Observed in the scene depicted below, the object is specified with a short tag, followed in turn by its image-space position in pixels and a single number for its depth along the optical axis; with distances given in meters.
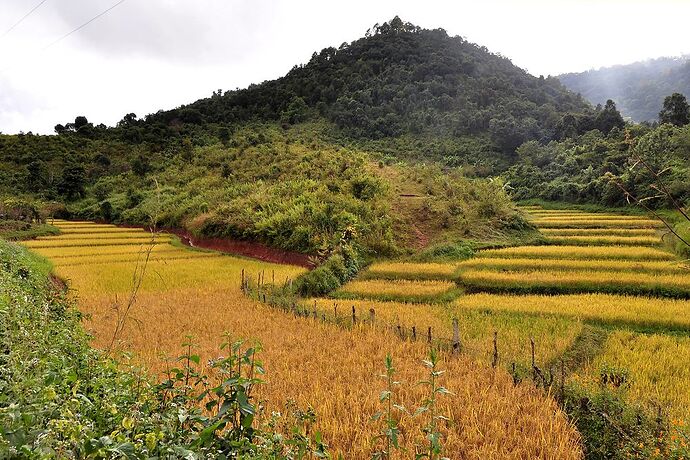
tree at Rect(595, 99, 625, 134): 45.41
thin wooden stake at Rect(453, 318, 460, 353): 7.68
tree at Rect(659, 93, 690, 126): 39.53
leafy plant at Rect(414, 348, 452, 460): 2.82
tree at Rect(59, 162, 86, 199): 39.84
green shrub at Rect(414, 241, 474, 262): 19.28
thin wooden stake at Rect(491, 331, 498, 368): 6.98
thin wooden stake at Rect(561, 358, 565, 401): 5.89
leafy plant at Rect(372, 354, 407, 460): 2.75
